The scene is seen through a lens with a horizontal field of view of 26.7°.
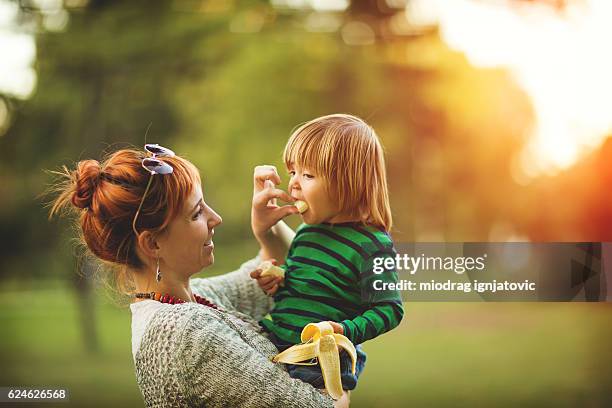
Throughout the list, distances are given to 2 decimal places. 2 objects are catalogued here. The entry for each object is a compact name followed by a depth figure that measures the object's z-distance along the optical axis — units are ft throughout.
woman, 6.31
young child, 6.71
